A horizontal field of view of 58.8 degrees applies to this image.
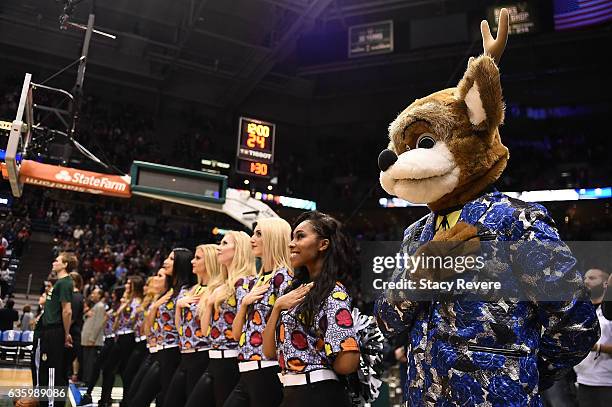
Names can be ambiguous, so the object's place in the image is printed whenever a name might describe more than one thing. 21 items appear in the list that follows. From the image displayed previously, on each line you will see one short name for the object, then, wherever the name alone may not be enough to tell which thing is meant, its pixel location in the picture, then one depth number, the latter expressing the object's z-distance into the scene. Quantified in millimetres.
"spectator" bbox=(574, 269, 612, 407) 3545
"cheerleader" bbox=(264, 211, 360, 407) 2379
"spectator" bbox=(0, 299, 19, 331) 9484
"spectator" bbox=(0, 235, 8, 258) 9678
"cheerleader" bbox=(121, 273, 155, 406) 6368
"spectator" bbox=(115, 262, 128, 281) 15411
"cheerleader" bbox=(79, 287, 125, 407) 6402
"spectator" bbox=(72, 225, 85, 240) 16359
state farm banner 7124
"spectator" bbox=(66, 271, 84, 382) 7301
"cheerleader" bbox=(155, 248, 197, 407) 4820
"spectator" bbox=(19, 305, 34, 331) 10570
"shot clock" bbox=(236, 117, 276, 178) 8375
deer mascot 1501
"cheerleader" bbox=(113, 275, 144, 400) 6914
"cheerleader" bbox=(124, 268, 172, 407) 4719
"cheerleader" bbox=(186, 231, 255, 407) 3674
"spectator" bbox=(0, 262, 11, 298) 8453
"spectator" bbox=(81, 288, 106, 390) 9750
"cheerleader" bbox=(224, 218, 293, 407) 3078
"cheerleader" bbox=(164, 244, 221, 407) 4156
